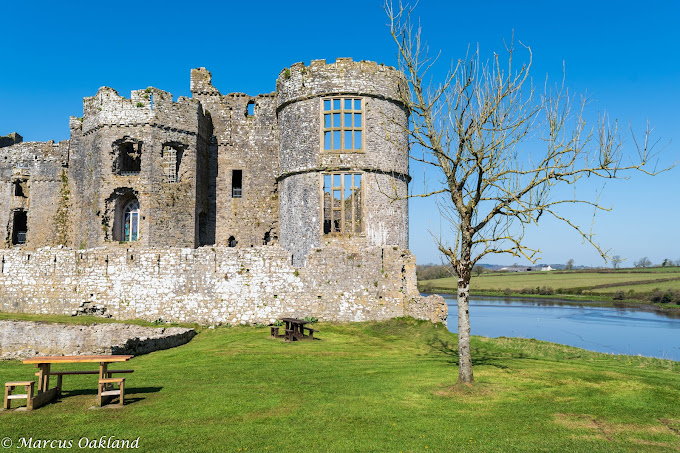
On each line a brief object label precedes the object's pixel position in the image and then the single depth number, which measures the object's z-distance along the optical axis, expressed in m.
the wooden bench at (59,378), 10.77
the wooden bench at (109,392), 10.12
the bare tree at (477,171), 11.97
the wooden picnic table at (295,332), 18.78
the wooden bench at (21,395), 9.79
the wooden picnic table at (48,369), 10.25
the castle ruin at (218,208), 22.88
